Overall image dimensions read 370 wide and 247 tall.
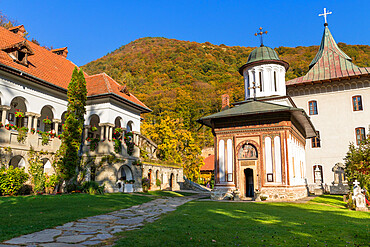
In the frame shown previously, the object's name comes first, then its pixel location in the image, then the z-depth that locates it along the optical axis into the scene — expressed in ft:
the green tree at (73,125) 62.95
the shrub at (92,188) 62.90
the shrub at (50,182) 61.87
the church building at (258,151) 59.41
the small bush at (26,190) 56.65
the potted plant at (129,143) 79.66
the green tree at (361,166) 54.39
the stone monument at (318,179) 96.83
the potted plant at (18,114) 60.92
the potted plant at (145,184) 82.32
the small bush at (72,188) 64.39
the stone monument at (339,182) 93.25
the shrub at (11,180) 52.11
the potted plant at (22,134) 58.54
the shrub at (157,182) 94.21
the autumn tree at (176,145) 116.67
